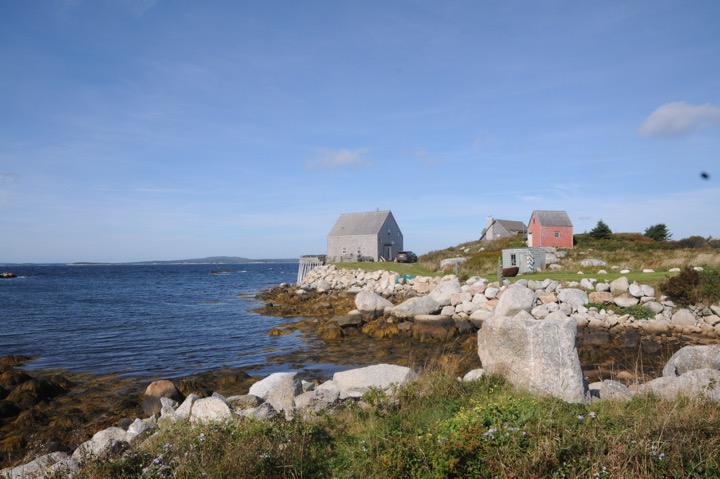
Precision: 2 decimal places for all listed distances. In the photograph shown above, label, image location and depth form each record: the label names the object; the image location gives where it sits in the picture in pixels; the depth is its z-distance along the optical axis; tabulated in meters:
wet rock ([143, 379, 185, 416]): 11.19
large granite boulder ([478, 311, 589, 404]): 7.55
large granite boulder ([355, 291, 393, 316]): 24.36
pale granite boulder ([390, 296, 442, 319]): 23.19
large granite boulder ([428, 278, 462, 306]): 24.21
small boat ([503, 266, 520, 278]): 30.11
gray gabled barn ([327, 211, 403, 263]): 57.03
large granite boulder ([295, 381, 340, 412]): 8.21
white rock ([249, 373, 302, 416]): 9.39
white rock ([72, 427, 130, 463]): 6.17
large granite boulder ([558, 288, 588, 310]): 20.95
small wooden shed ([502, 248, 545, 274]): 31.70
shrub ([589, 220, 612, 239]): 55.34
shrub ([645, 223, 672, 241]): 52.49
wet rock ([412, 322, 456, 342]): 19.67
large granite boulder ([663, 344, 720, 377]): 9.91
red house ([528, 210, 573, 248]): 52.09
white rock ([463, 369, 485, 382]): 8.84
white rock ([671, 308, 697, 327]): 18.09
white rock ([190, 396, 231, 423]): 8.15
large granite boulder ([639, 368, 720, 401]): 6.91
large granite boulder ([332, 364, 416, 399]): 9.84
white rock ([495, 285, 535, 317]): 19.78
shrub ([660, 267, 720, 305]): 19.03
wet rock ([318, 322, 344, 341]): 20.92
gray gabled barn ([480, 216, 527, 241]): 69.75
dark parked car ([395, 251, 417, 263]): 51.72
